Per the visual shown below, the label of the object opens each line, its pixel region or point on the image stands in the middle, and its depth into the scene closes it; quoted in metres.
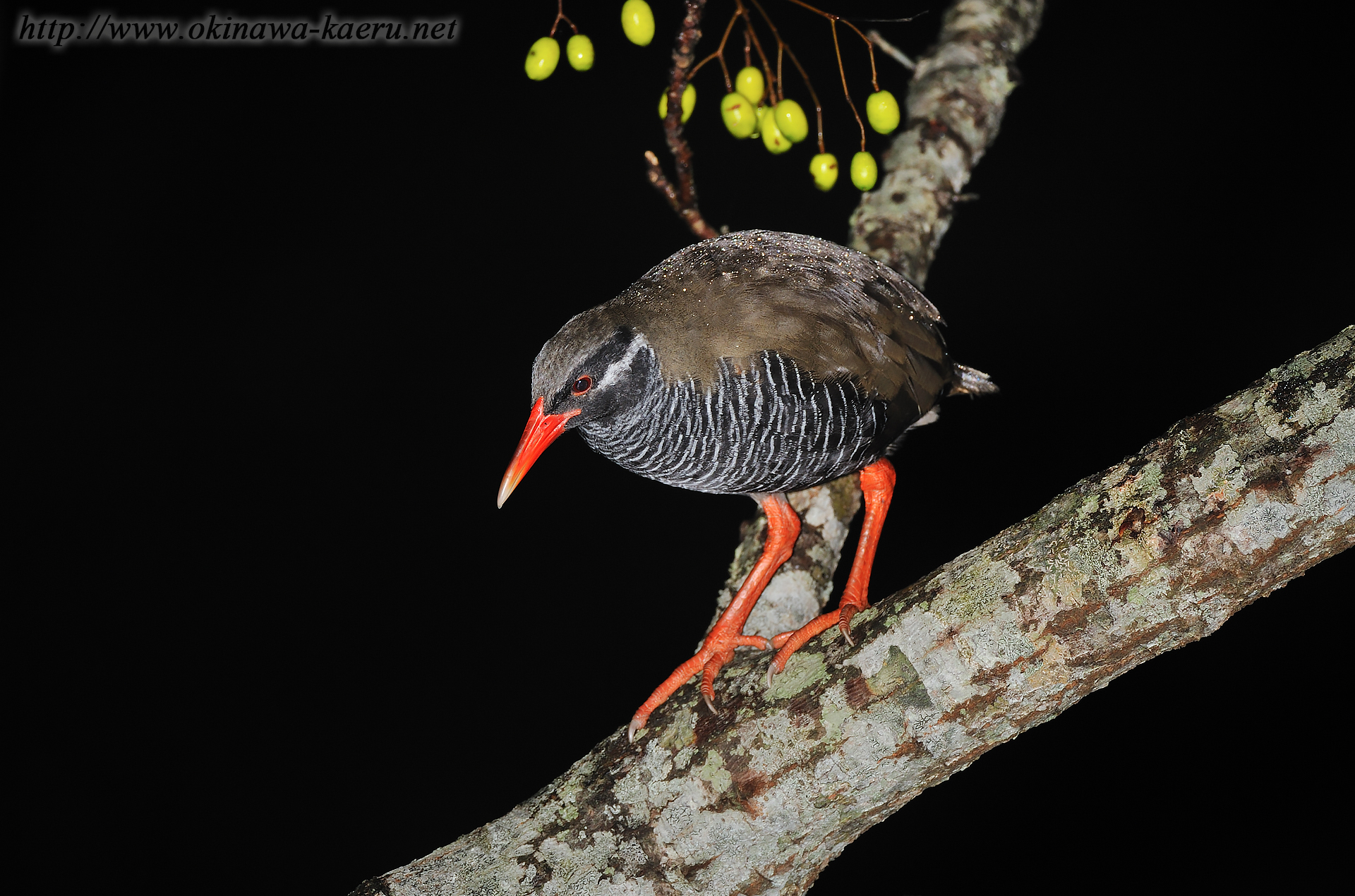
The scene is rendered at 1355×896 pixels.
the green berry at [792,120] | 4.96
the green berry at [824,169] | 5.24
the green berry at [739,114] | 5.11
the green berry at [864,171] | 5.14
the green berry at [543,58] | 4.68
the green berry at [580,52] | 4.63
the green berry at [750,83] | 5.10
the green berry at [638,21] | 4.52
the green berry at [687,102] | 5.34
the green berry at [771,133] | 5.13
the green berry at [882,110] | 4.93
